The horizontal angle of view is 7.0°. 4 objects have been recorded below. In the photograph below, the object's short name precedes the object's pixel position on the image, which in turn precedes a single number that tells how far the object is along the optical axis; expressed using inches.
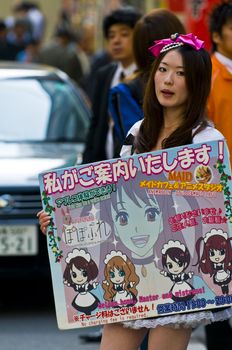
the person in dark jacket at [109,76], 454.2
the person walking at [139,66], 365.2
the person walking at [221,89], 373.3
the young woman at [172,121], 275.2
